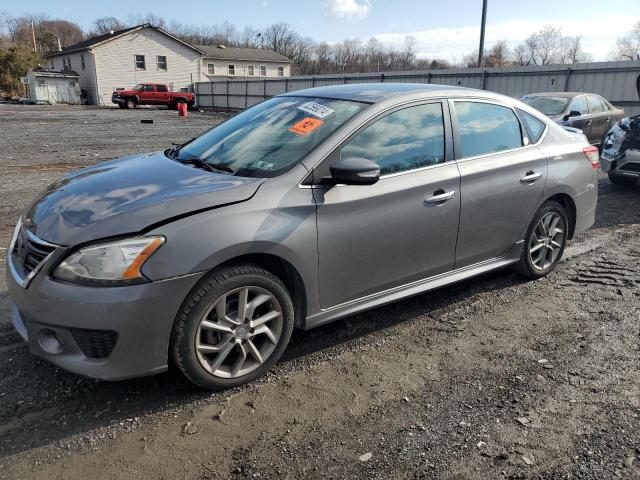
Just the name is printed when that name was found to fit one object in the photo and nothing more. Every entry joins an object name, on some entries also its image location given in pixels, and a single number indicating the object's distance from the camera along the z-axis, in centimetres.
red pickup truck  3912
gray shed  4572
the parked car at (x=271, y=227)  255
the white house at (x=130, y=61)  4669
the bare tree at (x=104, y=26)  10825
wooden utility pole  2362
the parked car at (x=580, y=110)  1127
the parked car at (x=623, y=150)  814
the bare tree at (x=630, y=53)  6805
